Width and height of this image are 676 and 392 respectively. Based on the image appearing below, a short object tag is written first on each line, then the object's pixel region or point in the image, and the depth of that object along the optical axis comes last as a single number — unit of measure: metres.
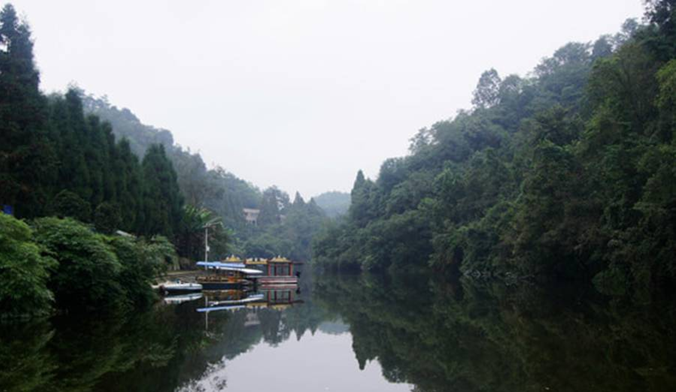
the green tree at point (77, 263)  18.94
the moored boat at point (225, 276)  38.31
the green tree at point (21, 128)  26.70
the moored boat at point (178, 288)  31.23
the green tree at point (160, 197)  42.19
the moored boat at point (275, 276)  44.28
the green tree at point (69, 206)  27.44
